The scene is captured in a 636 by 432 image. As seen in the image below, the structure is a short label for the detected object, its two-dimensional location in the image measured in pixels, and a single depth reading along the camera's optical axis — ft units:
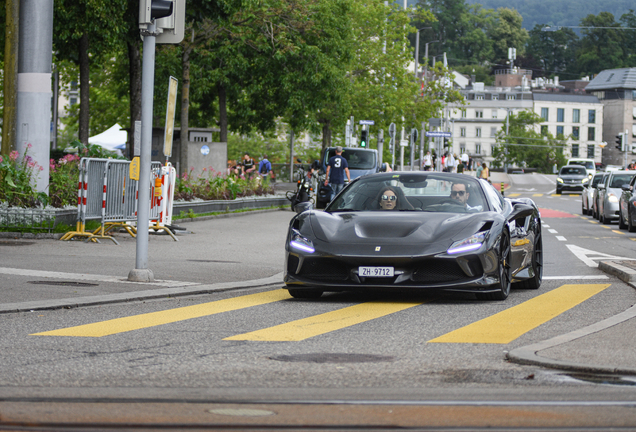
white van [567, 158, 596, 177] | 242.66
